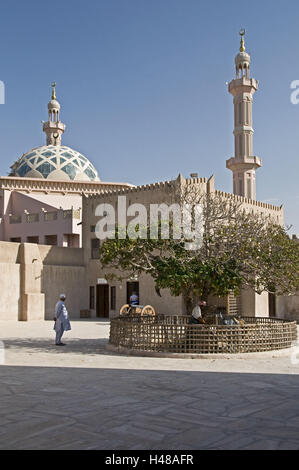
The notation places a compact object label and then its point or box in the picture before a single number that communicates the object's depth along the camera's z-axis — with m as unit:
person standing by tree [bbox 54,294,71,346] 12.23
